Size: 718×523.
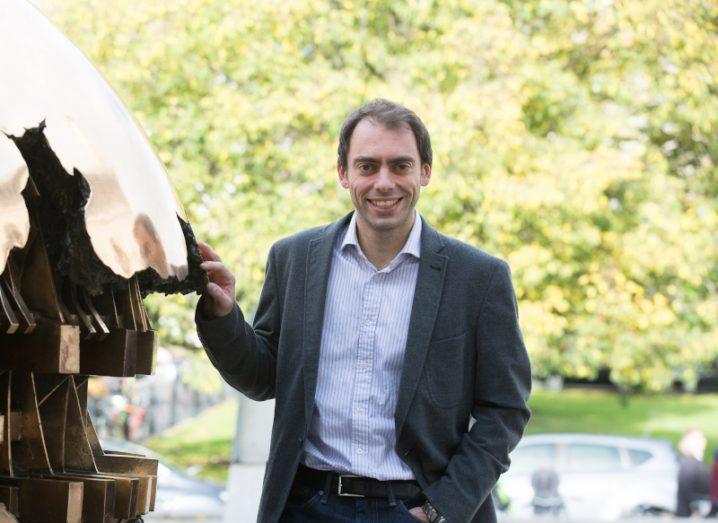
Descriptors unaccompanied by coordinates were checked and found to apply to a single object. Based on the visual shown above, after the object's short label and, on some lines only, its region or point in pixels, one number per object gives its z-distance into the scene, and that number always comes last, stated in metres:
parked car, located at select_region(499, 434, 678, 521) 16.85
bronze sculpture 2.31
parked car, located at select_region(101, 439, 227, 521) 15.72
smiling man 3.61
